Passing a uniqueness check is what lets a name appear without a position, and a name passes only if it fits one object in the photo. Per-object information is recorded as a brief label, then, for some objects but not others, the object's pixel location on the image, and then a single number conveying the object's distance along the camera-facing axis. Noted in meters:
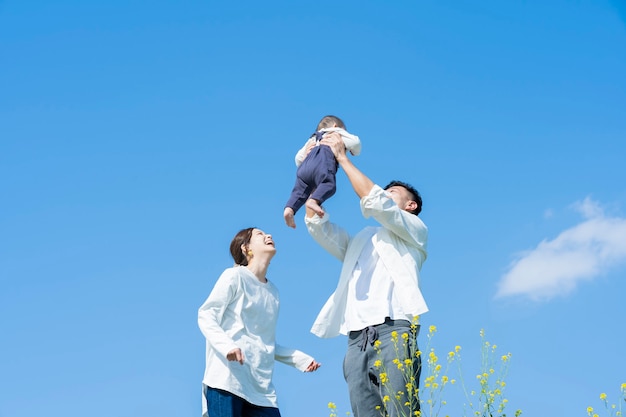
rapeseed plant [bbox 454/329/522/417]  4.92
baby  6.27
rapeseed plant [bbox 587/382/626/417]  4.59
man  5.30
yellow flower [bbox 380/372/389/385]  5.03
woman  5.53
